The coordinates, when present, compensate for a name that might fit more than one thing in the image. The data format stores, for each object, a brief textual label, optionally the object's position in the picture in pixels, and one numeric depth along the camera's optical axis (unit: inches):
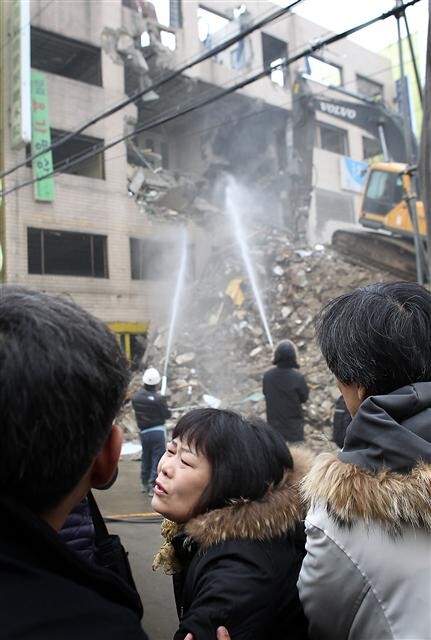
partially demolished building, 619.5
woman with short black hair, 51.1
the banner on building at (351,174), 963.3
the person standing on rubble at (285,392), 235.3
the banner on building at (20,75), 539.2
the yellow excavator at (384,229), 552.1
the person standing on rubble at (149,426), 269.0
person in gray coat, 41.8
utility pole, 181.0
